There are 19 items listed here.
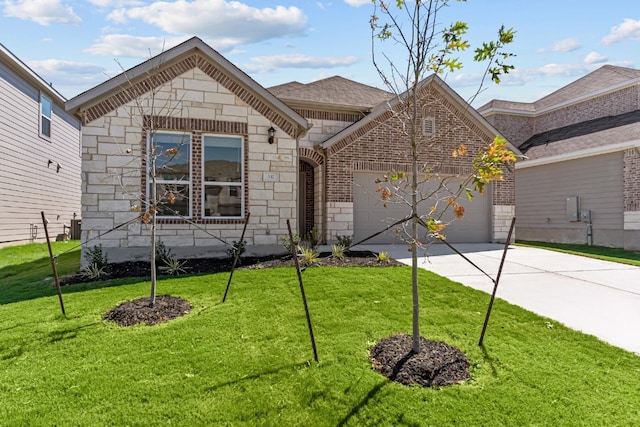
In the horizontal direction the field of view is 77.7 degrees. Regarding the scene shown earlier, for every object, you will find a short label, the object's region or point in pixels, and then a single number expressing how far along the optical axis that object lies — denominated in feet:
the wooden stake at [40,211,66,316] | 17.08
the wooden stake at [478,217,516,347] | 14.39
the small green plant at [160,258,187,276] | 26.63
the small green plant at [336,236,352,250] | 37.42
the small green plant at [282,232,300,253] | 31.65
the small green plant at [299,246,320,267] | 26.94
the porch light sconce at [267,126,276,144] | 32.17
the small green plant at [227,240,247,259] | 30.37
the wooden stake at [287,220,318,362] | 12.95
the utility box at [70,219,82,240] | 56.29
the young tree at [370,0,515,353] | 11.27
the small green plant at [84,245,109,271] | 27.16
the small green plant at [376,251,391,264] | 29.57
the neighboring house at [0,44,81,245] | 43.16
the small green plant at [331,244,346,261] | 28.27
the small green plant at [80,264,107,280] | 25.64
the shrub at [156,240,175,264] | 28.27
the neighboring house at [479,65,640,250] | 45.01
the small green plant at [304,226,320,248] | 38.81
